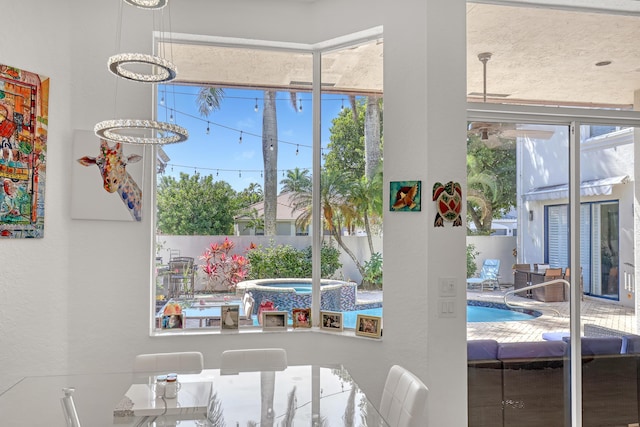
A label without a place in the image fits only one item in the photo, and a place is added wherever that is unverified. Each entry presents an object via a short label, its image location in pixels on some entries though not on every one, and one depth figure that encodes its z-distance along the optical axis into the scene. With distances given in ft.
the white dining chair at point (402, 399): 6.47
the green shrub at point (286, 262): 11.51
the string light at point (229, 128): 11.25
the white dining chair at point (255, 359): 8.60
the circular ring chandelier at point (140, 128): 6.04
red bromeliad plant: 11.32
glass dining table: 5.81
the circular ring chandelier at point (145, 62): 5.67
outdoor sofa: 10.32
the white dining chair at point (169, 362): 8.35
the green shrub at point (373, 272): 11.09
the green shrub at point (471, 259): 10.37
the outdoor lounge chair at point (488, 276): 10.48
